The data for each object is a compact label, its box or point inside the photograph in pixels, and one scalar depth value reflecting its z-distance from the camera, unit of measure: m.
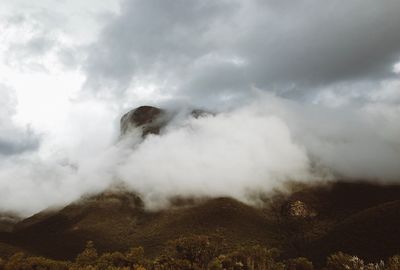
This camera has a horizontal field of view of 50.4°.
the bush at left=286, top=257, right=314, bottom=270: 146.25
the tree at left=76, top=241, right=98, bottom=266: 139.50
